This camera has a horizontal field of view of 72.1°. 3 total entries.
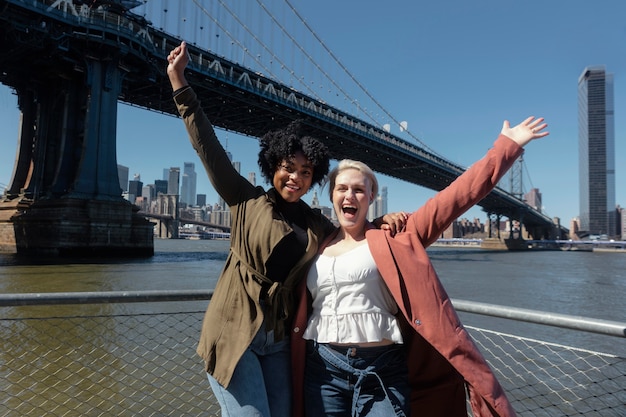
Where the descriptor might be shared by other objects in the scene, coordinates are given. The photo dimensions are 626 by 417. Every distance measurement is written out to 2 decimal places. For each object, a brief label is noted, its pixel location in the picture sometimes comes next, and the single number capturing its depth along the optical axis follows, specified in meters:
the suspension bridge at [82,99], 19.20
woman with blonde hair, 1.41
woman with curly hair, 1.42
